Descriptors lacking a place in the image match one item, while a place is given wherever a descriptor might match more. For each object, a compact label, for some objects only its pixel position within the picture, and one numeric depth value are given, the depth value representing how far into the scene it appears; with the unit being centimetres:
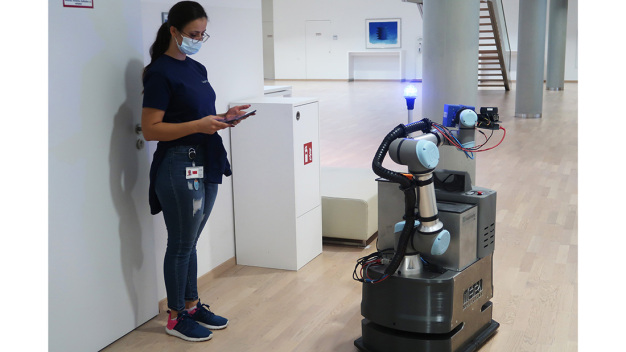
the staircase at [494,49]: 1444
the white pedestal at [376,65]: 2127
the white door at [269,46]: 2309
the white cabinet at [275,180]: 405
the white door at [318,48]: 2222
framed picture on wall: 2108
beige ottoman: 462
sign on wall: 277
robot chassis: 272
